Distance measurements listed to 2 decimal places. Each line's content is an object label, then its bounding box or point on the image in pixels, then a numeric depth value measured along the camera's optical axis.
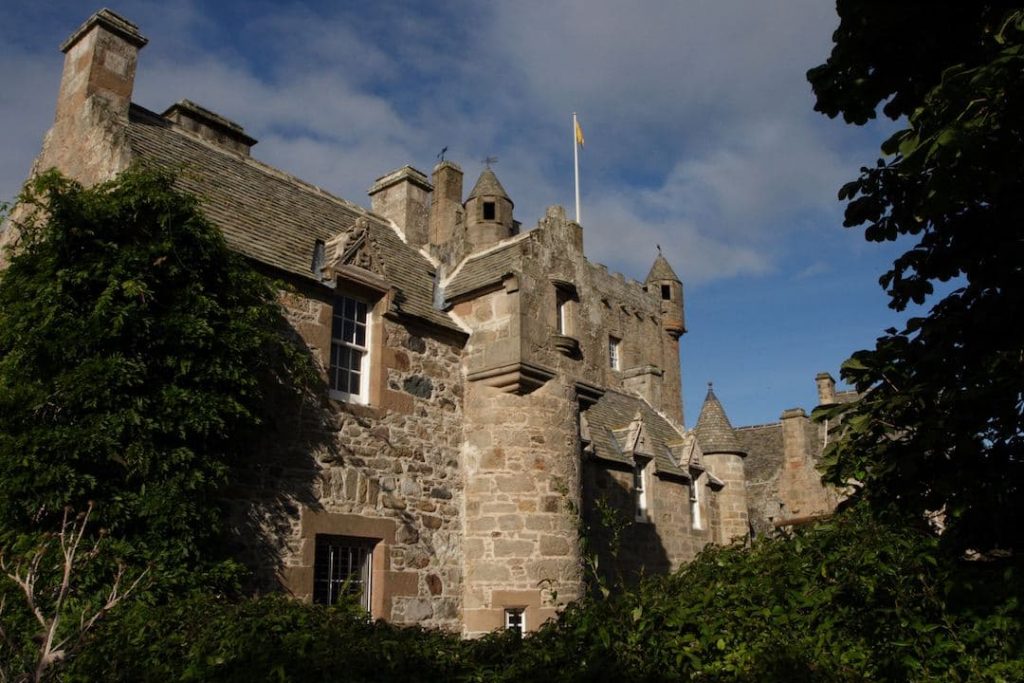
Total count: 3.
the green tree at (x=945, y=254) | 5.27
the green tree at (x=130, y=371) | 8.70
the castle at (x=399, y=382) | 11.36
